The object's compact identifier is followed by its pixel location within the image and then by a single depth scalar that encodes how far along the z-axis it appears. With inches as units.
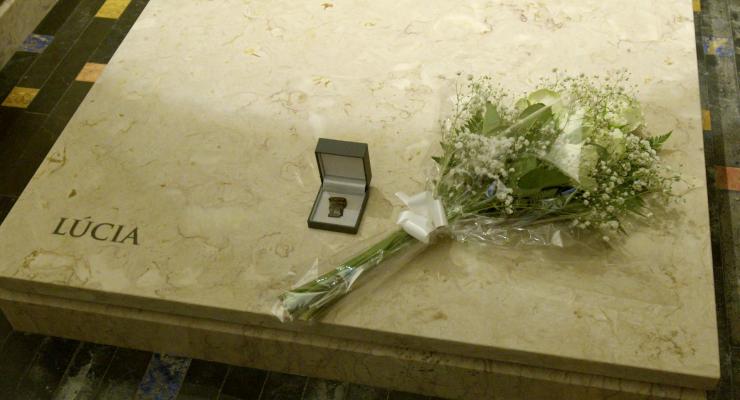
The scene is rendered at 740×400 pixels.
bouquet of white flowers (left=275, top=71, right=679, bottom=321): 66.3
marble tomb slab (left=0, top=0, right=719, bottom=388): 66.1
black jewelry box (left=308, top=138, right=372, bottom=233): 70.3
